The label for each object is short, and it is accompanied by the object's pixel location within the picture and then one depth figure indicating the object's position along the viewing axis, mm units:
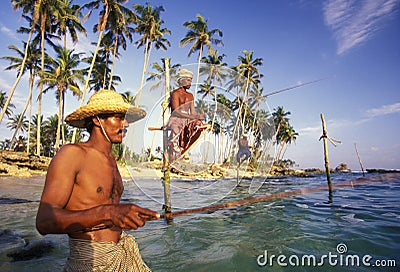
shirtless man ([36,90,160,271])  1360
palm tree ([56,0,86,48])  25109
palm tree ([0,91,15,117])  37562
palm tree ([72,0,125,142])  24172
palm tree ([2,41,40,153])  27531
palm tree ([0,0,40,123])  22522
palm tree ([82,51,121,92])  30480
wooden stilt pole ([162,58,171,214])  2400
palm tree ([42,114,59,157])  44156
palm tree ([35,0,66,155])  23259
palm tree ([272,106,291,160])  55125
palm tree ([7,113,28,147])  48281
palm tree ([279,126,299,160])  61816
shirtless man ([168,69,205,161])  2322
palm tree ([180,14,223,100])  27625
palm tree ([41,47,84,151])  25781
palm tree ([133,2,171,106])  28969
